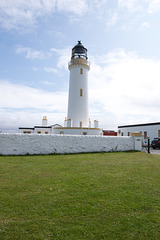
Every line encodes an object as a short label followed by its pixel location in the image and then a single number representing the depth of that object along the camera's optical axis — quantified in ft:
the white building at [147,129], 77.61
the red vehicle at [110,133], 109.70
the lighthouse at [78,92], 72.23
